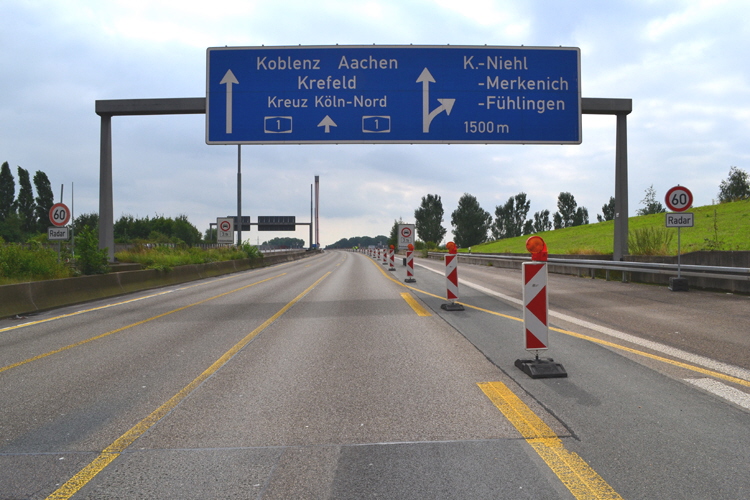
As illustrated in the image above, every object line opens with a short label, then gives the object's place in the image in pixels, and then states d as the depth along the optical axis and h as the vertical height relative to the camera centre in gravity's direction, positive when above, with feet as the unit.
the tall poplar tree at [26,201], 293.64 +28.57
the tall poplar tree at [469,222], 428.15 +23.31
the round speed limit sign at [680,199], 43.27 +4.34
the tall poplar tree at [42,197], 292.40 +30.84
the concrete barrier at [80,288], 35.76 -3.55
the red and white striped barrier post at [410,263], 67.90 -1.97
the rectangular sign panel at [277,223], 325.21 +17.10
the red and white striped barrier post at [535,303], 18.31 -2.01
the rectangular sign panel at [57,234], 51.85 +1.61
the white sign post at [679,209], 42.73 +3.45
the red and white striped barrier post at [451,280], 35.63 -2.26
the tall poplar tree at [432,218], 449.06 +28.00
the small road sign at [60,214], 53.47 +3.79
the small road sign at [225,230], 106.32 +4.10
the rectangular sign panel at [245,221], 236.02 +15.16
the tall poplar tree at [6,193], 289.33 +32.81
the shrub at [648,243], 57.47 +0.69
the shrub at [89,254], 47.06 -0.46
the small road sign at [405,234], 91.25 +2.76
